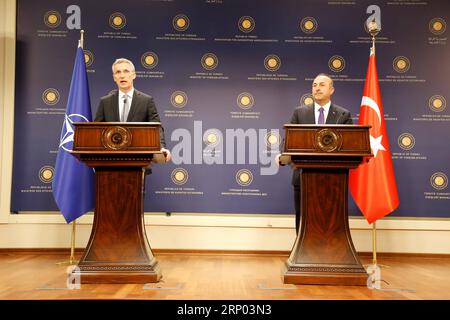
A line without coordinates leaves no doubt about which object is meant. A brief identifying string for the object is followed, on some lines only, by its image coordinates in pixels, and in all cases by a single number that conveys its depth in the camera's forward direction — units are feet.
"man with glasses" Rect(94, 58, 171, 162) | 12.24
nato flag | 14.23
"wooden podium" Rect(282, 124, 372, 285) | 10.60
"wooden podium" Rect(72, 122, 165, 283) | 10.60
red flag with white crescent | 14.48
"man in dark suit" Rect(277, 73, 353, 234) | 12.61
